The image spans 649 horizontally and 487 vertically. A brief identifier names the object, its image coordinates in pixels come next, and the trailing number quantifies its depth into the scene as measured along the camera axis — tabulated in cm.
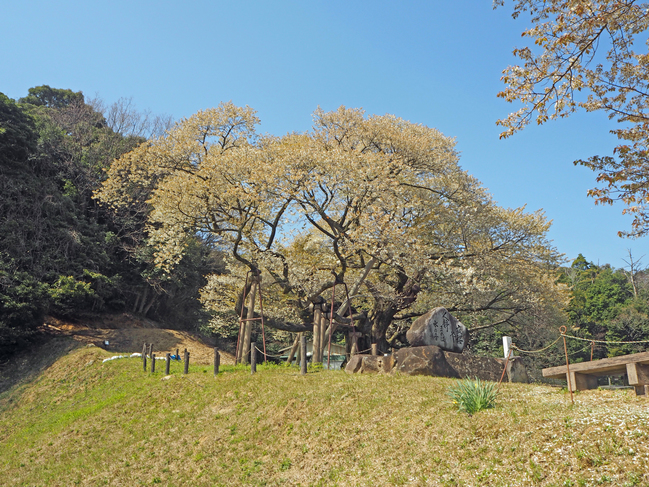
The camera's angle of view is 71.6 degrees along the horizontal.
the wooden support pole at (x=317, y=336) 1697
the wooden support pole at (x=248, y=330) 1741
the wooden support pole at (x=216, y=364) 1463
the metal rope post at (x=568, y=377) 809
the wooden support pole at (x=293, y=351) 2206
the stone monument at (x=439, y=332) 1338
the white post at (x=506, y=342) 1391
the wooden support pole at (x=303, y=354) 1371
